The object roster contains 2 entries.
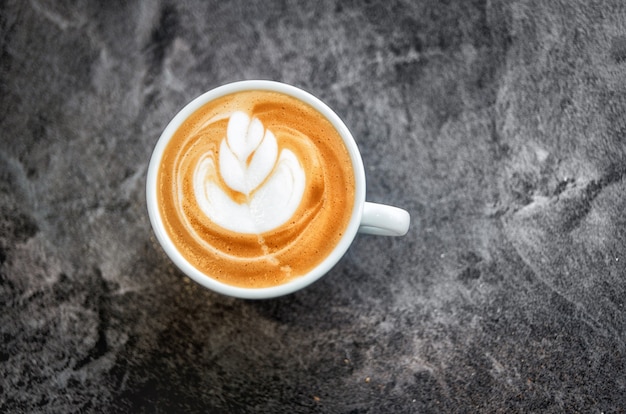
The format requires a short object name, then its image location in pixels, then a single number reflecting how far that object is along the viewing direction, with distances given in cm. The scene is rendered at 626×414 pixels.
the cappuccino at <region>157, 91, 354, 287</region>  35
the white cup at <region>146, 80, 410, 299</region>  35
